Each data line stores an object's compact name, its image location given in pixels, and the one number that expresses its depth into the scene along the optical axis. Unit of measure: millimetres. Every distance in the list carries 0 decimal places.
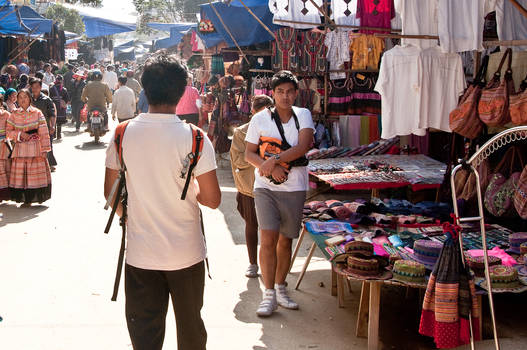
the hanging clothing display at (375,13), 8906
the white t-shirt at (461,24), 6396
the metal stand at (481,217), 3159
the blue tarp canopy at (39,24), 17859
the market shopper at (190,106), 12852
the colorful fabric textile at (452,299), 3469
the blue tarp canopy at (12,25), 16609
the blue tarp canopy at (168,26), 25606
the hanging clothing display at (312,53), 10328
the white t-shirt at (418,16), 6855
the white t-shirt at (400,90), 7100
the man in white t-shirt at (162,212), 3080
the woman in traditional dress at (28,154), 8719
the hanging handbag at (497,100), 5757
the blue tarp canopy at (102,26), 28391
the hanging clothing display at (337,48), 10086
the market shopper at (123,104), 14953
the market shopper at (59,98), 14346
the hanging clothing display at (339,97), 10430
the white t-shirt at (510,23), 6512
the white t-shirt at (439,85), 7078
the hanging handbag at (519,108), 5363
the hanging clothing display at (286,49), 10742
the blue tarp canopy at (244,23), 12266
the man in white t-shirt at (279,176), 4898
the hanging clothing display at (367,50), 9797
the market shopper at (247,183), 5867
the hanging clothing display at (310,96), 10625
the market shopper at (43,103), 10039
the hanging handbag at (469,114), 6117
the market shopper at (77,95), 18906
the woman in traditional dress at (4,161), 8758
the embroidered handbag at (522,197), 5398
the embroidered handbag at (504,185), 5734
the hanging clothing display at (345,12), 10016
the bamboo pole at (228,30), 11980
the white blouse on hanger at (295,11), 10367
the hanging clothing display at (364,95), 10383
